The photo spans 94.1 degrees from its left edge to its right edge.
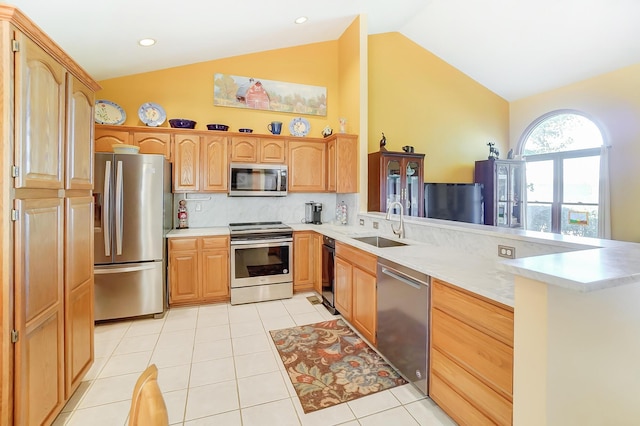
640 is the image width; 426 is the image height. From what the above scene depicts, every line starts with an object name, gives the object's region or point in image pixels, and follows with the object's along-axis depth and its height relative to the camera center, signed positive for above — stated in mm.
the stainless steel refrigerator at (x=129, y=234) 3016 -222
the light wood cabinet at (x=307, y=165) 4238 +677
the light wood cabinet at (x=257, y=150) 3969 +857
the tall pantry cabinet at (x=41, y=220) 1340 -35
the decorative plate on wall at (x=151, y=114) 3840 +1284
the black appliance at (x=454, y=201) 4855 +175
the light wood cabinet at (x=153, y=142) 3605 +867
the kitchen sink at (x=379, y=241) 3132 -324
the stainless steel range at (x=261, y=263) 3678 -645
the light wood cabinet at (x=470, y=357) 1408 -771
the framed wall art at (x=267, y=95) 4262 +1764
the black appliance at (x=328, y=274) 3432 -733
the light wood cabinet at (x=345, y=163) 4121 +689
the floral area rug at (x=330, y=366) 2080 -1237
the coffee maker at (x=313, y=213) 4457 -12
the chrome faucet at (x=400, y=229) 3024 -179
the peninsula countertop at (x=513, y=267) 910 -218
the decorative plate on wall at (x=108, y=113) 3604 +1240
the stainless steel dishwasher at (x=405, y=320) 1952 -781
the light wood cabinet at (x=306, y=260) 4008 -655
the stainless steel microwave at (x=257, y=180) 3934 +443
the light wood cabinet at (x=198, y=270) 3518 -687
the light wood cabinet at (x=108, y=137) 3473 +894
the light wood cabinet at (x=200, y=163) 3750 +639
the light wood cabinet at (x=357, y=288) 2586 -738
